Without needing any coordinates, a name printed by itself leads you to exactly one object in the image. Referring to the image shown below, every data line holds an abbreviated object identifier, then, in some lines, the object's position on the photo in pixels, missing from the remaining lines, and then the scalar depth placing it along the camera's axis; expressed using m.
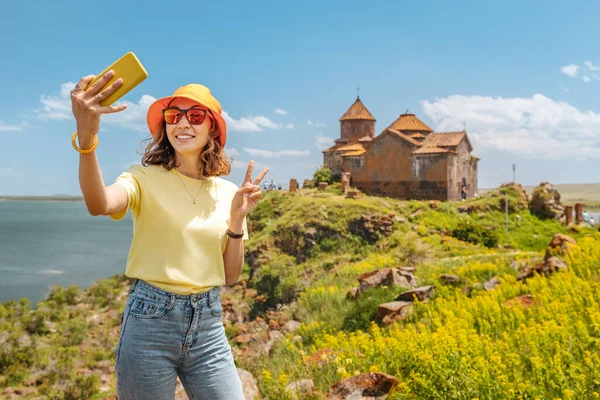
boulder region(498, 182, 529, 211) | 22.86
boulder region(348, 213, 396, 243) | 19.72
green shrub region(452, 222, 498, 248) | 17.62
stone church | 25.70
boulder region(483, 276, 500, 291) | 8.52
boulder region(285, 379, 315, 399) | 4.65
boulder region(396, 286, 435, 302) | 8.27
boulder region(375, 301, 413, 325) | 7.43
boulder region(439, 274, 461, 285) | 9.26
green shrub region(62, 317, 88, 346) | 17.64
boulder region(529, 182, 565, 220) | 22.73
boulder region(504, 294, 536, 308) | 6.55
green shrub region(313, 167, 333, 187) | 30.95
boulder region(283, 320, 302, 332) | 10.12
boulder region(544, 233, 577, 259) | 9.50
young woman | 2.32
